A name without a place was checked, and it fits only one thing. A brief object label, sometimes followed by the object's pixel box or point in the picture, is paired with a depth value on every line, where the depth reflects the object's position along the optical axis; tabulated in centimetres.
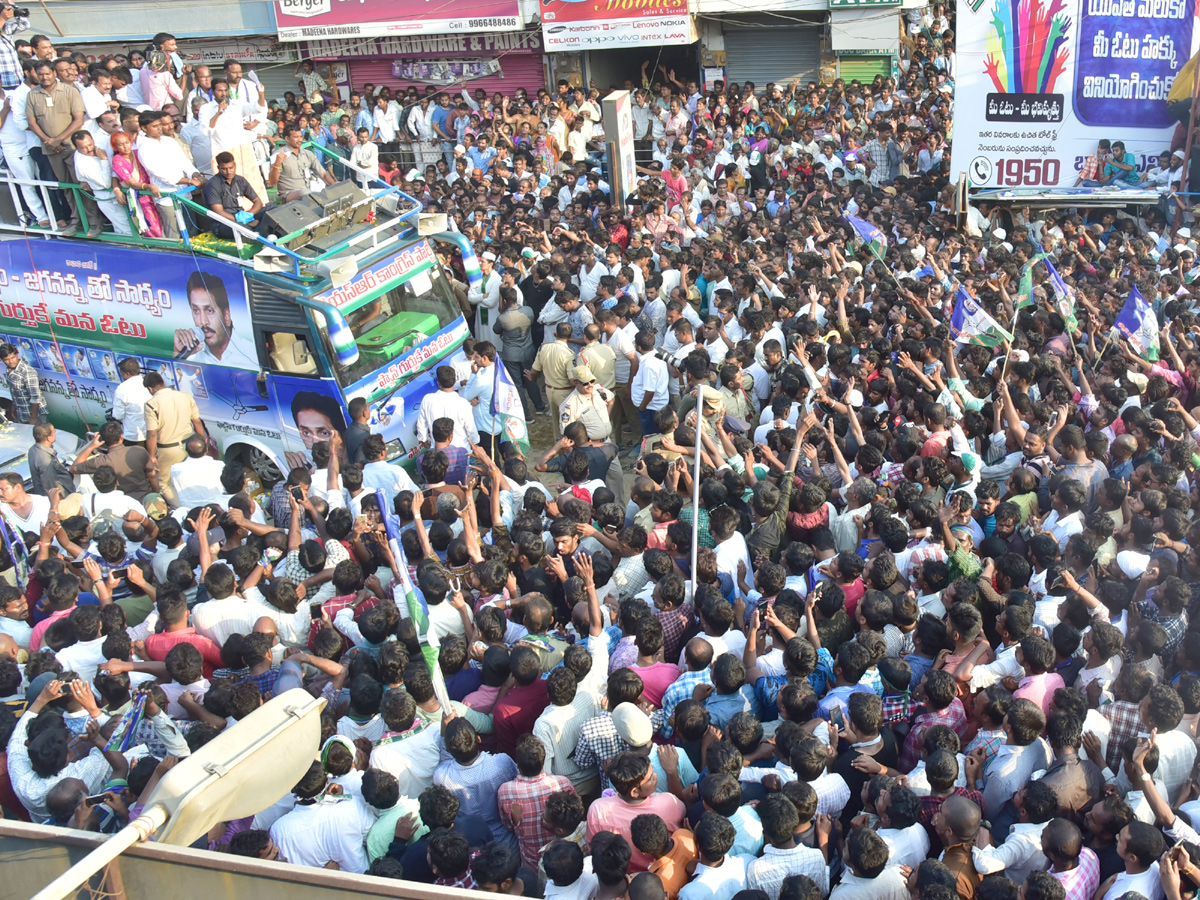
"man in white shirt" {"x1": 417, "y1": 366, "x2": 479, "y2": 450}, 825
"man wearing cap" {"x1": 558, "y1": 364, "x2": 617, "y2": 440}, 824
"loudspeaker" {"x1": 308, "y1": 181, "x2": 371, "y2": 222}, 891
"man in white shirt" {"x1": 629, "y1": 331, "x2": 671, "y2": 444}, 901
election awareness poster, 1180
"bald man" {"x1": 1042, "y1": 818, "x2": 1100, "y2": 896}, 378
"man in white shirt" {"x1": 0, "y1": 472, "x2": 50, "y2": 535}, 707
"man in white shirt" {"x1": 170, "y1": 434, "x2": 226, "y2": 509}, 774
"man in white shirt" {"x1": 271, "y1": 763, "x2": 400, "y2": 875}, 433
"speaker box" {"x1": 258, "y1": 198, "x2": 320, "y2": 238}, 854
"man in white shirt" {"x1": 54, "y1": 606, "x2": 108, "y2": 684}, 561
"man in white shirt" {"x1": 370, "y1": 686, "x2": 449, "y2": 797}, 471
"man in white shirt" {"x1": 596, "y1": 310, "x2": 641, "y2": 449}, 947
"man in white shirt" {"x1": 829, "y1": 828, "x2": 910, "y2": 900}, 388
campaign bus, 831
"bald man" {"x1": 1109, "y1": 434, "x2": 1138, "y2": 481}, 634
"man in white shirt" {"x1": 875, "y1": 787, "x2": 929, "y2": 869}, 404
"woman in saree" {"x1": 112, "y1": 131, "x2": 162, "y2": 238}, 876
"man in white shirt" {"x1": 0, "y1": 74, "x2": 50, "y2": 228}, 936
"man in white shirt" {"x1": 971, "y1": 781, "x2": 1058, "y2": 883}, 404
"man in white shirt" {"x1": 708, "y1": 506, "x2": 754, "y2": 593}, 614
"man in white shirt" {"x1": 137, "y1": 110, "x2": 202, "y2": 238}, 877
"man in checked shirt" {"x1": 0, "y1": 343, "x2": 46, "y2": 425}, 964
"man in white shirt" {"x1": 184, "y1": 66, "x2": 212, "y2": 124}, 952
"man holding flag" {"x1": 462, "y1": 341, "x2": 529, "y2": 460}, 832
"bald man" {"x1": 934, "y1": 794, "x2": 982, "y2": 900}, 395
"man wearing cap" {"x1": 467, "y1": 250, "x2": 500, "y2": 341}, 1116
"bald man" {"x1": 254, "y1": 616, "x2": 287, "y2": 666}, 566
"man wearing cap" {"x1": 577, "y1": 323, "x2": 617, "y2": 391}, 928
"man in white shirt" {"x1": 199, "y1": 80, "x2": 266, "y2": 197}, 937
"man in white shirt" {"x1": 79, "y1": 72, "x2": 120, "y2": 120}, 960
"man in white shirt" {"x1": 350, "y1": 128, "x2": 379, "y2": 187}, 1656
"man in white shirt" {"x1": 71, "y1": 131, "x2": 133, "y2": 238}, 890
